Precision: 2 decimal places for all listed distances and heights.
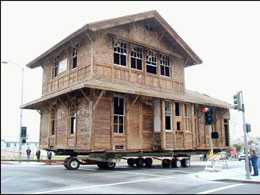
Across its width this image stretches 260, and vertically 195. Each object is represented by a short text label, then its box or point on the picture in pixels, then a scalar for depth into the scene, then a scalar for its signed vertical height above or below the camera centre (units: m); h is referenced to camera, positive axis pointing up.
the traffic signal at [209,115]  16.44 +1.47
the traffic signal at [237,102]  15.18 +2.00
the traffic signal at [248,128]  15.51 +0.70
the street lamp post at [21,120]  24.09 +1.98
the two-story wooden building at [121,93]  17.42 +3.00
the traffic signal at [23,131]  24.18 +0.96
